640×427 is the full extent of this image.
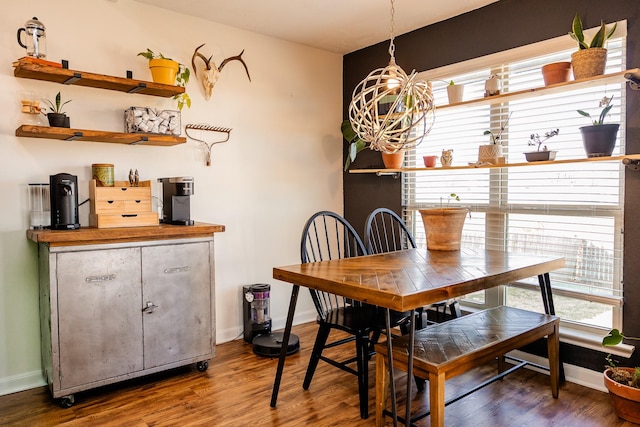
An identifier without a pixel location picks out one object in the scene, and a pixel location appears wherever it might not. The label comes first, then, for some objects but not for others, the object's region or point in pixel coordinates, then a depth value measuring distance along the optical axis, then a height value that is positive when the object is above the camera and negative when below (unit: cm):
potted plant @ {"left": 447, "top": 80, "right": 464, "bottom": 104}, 312 +74
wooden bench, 189 -70
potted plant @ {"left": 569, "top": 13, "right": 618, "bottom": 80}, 238 +77
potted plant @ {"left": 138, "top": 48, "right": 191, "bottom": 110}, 290 +86
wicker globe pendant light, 200 +42
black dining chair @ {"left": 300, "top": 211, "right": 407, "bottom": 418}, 228 -67
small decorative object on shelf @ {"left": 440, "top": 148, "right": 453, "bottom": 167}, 322 +29
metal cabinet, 235 -64
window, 260 +7
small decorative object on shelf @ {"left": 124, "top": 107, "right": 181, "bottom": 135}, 285 +51
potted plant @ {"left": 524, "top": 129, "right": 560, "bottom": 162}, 266 +28
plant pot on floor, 218 -102
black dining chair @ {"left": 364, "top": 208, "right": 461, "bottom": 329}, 283 -34
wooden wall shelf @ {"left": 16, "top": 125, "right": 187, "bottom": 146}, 249 +38
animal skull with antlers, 327 +93
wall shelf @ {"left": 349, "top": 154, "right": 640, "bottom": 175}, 237 +21
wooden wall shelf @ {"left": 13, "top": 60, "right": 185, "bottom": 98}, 247 +72
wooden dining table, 181 -37
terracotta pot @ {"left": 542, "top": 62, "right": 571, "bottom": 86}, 256 +73
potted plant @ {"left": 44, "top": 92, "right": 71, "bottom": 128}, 258 +48
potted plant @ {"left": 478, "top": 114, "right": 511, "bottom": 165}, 292 +29
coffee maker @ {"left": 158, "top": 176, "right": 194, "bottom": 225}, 286 +0
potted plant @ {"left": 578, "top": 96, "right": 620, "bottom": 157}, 240 +34
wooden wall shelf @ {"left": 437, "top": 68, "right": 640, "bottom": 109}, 230 +64
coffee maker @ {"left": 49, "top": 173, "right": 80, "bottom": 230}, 248 -1
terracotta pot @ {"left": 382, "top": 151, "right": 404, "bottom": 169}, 353 +30
